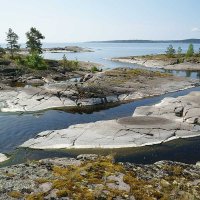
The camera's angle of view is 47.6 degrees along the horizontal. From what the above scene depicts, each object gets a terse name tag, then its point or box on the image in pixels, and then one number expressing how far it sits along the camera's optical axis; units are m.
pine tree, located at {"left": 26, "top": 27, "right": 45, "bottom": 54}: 88.65
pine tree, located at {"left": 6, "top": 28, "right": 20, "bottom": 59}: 91.33
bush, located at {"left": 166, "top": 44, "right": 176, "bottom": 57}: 113.12
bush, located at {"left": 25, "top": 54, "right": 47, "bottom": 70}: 74.20
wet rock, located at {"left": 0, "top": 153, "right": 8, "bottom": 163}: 25.50
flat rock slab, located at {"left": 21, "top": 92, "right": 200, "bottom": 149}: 27.58
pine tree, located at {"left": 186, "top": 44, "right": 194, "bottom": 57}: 107.77
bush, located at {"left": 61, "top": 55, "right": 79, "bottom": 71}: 81.05
